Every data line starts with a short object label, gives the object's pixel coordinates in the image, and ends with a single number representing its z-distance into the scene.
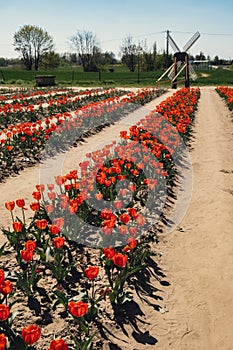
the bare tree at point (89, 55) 75.19
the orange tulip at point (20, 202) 4.43
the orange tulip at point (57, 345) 2.40
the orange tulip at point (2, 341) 2.36
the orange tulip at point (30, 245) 3.43
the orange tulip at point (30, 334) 2.49
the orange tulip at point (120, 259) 3.31
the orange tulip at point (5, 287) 2.94
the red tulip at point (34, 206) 4.41
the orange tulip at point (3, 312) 2.64
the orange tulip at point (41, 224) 4.04
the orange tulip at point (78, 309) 2.73
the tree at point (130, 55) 79.56
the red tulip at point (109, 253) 3.45
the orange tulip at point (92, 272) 3.14
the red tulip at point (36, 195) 4.64
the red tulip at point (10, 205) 4.35
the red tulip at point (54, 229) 3.88
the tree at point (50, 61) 81.12
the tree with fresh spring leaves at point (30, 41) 85.62
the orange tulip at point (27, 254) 3.35
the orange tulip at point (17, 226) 3.89
